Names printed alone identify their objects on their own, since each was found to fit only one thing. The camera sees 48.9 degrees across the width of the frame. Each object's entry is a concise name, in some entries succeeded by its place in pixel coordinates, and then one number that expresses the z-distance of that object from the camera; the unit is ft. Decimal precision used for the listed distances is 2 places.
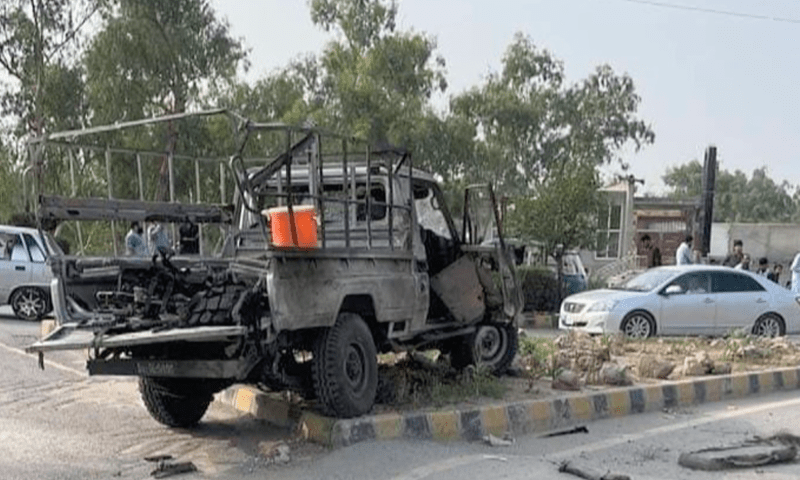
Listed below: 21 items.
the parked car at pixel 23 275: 51.72
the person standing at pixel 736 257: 65.00
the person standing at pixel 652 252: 65.41
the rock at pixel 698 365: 30.17
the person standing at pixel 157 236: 25.59
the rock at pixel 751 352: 34.94
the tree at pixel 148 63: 81.15
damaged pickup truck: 19.40
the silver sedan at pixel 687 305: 46.83
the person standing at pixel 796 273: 57.00
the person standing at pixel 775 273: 72.95
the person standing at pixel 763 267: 67.82
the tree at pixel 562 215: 65.31
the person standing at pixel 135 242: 24.50
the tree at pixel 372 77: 90.33
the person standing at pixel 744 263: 63.04
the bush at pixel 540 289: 64.34
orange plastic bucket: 21.52
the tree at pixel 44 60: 87.86
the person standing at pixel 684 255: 56.08
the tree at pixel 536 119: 117.39
